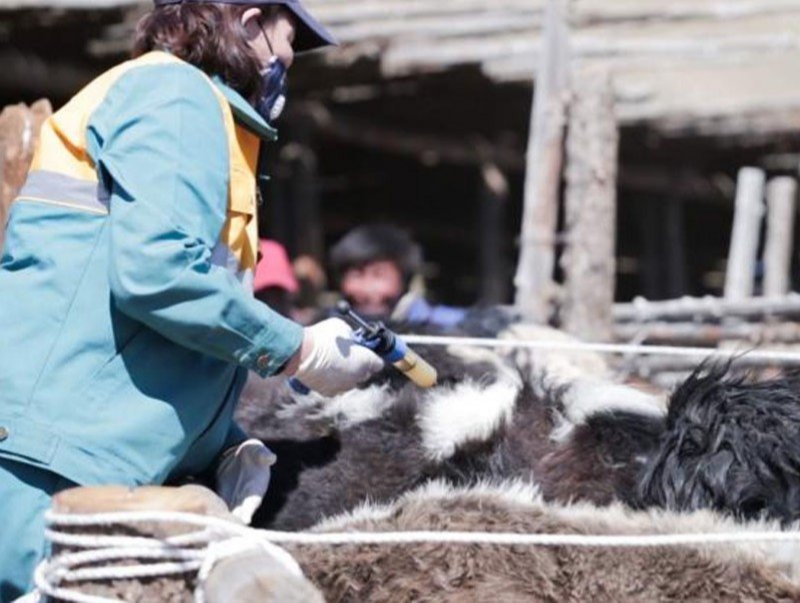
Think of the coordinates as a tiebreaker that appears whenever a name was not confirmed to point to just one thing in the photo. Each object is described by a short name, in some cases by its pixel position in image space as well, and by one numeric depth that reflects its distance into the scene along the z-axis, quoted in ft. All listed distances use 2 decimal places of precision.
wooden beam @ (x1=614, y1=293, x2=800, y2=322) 37.82
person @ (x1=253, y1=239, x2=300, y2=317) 36.97
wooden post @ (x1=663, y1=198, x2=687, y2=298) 69.92
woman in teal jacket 14.38
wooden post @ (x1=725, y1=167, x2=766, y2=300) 41.66
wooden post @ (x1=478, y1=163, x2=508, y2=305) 68.12
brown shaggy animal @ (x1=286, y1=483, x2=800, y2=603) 13.84
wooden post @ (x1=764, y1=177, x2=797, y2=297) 44.04
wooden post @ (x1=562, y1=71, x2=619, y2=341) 36.07
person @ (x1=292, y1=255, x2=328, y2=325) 53.46
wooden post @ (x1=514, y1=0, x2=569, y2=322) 37.39
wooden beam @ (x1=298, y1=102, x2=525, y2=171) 62.06
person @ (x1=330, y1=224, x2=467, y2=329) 38.01
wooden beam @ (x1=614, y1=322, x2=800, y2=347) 37.65
